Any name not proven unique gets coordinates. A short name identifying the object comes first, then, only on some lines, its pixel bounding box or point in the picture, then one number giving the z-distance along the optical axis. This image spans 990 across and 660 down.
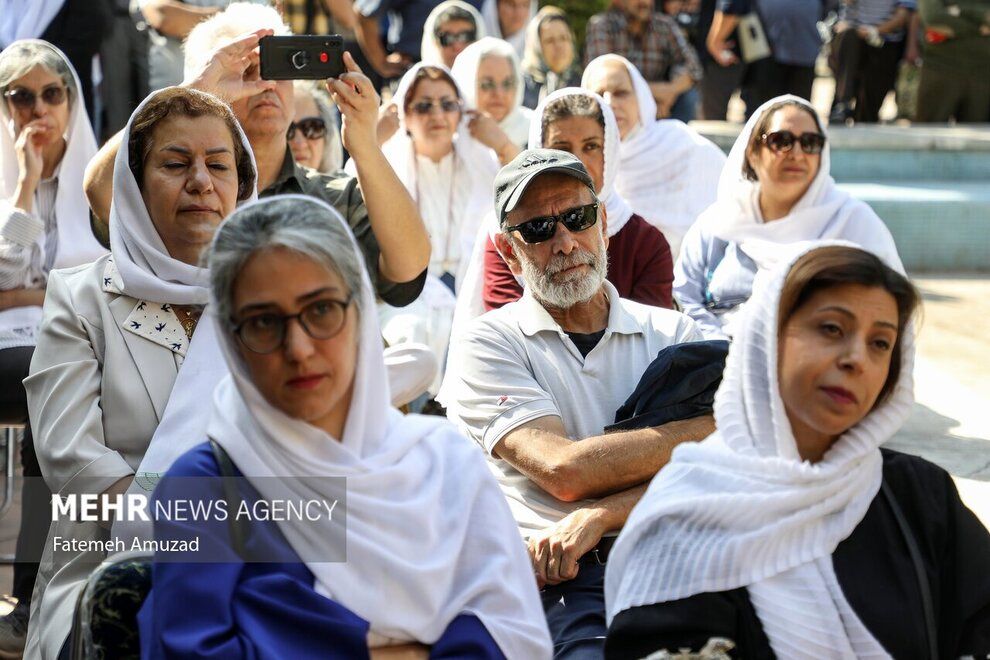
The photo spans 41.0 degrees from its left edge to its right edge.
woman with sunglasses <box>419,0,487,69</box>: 8.03
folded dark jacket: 3.16
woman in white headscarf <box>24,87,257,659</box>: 2.93
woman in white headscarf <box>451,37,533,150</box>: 7.42
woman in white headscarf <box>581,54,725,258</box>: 6.83
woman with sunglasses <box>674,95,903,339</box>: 5.39
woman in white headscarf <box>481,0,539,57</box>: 9.62
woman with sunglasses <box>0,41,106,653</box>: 4.56
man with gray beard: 3.06
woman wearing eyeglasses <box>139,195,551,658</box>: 2.28
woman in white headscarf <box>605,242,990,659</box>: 2.36
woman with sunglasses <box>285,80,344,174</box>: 5.97
